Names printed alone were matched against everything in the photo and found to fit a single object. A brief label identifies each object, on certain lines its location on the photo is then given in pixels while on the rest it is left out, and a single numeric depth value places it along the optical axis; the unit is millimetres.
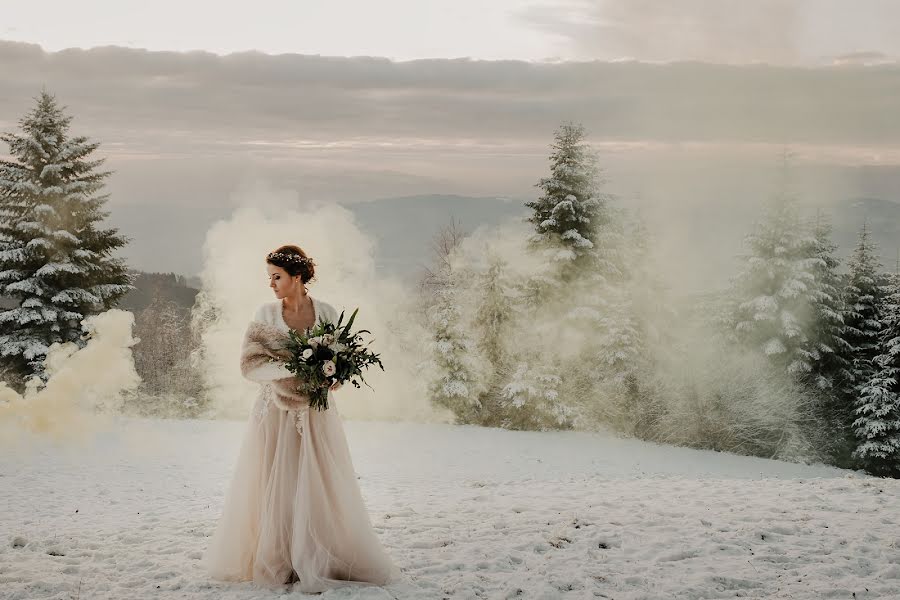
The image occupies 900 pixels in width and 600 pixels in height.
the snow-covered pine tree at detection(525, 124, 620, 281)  27062
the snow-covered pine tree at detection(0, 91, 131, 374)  23891
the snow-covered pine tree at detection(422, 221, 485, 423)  24484
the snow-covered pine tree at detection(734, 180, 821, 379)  26406
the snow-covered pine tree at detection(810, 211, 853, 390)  26688
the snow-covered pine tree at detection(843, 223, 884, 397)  27312
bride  5801
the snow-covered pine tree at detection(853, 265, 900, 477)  25188
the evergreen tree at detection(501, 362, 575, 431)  24219
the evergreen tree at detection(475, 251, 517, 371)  26109
